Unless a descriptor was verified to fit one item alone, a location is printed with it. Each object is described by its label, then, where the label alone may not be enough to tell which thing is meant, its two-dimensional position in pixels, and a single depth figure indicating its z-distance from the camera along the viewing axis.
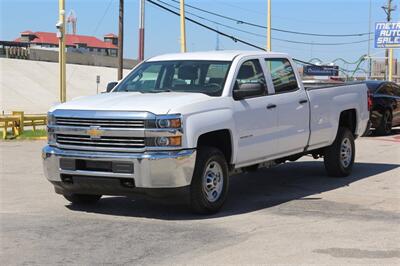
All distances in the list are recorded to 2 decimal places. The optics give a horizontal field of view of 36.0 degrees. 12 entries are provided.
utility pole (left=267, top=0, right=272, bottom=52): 36.25
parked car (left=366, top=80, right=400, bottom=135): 17.73
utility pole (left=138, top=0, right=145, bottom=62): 36.84
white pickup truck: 6.88
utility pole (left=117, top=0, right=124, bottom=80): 31.89
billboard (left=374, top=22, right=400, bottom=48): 36.50
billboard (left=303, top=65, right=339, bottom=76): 49.75
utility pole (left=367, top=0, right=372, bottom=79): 48.20
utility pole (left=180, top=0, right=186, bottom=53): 28.12
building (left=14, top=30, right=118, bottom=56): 134.50
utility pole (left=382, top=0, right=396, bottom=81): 48.74
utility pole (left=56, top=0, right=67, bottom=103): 21.47
